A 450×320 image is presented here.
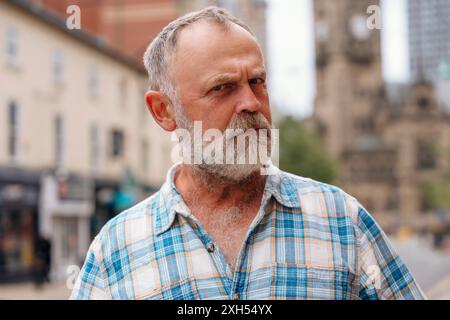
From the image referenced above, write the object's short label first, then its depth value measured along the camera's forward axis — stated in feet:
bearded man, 6.92
